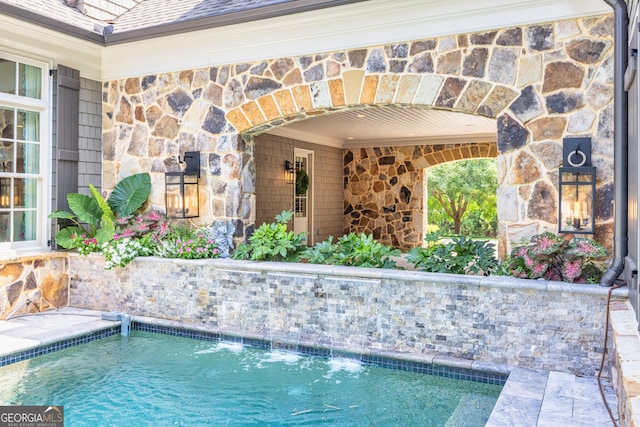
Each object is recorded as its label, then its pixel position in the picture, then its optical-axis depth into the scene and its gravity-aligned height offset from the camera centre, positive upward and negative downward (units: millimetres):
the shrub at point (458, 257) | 5027 -435
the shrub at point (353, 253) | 5500 -436
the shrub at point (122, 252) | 6121 -484
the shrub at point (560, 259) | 4391 -394
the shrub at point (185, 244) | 6090 -387
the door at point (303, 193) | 11195 +374
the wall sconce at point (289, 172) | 10703 +774
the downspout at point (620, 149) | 4238 +514
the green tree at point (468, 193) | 21375 +760
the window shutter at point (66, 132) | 6629 +965
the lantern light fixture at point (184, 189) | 6332 +250
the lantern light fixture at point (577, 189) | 4570 +205
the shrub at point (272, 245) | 5809 -381
